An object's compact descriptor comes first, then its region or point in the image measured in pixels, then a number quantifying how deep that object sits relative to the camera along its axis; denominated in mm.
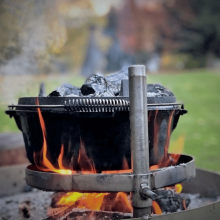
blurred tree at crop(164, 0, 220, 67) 13328
